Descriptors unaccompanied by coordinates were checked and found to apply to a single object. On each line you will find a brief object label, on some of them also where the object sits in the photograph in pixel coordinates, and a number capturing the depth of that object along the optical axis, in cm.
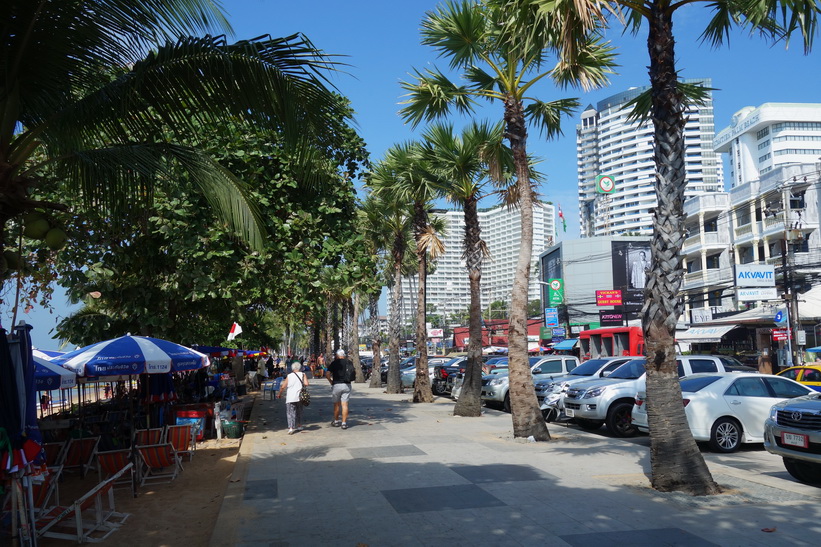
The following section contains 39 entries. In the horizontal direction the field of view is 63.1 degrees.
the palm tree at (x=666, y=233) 813
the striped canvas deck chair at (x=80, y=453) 1098
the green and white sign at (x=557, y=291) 6938
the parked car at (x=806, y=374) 1761
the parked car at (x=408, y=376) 3269
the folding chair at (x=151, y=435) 1122
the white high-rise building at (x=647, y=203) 18940
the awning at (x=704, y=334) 3875
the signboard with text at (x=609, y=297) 5709
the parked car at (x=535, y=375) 2111
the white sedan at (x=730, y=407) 1214
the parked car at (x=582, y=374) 1808
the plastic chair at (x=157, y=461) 1040
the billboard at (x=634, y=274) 6232
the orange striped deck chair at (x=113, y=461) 980
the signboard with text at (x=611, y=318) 5912
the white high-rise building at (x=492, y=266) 17212
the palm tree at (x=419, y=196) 1912
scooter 1728
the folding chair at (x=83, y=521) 698
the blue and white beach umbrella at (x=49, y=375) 937
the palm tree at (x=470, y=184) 1672
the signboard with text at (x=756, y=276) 3312
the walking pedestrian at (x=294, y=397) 1512
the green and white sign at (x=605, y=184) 9931
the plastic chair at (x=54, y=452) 1060
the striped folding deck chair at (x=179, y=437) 1123
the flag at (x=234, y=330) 2426
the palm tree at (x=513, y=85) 1303
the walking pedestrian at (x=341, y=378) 1564
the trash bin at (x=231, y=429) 1545
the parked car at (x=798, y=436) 884
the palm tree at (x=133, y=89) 527
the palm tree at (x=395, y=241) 2775
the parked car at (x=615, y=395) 1471
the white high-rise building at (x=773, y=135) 10819
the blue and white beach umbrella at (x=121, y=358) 1045
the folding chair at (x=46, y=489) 808
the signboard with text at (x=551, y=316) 7056
